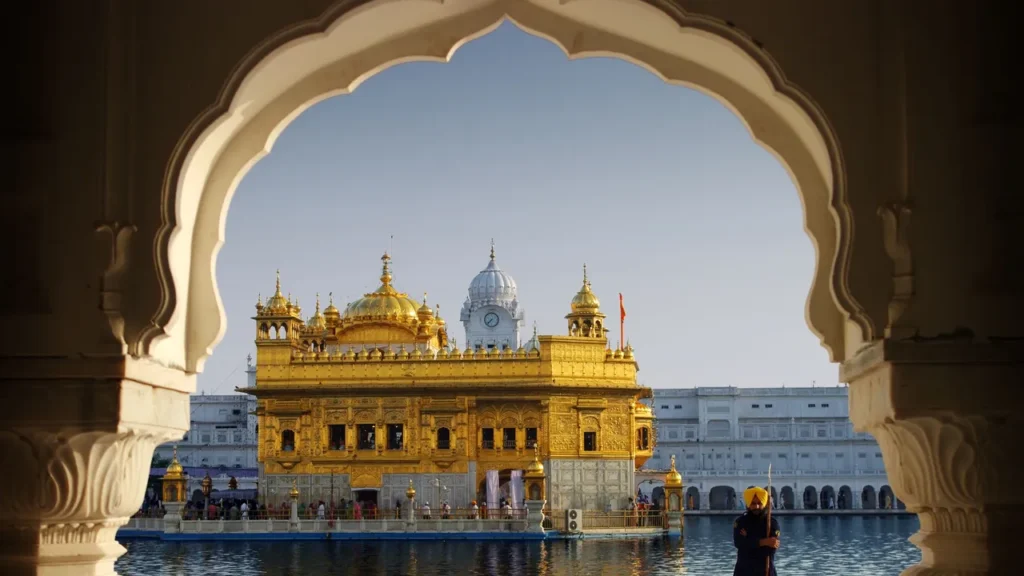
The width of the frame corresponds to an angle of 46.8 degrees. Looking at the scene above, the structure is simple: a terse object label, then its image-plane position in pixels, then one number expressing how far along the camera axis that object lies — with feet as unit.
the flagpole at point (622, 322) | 102.83
